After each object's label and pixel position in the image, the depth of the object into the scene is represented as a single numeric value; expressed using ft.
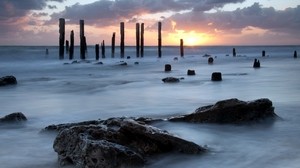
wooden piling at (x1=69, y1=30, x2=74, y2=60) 114.21
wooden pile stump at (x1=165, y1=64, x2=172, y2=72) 68.95
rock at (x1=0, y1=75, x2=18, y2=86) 41.48
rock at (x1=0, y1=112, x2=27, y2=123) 19.40
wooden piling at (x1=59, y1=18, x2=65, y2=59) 106.73
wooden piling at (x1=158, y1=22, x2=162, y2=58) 127.85
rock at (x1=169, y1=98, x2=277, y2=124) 17.33
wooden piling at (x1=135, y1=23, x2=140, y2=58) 123.03
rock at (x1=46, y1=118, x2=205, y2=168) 10.75
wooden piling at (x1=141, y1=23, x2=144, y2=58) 126.56
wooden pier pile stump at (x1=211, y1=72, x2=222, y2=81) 44.11
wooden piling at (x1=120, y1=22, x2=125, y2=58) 121.21
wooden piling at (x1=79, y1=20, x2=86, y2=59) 109.40
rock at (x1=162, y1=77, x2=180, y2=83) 42.34
